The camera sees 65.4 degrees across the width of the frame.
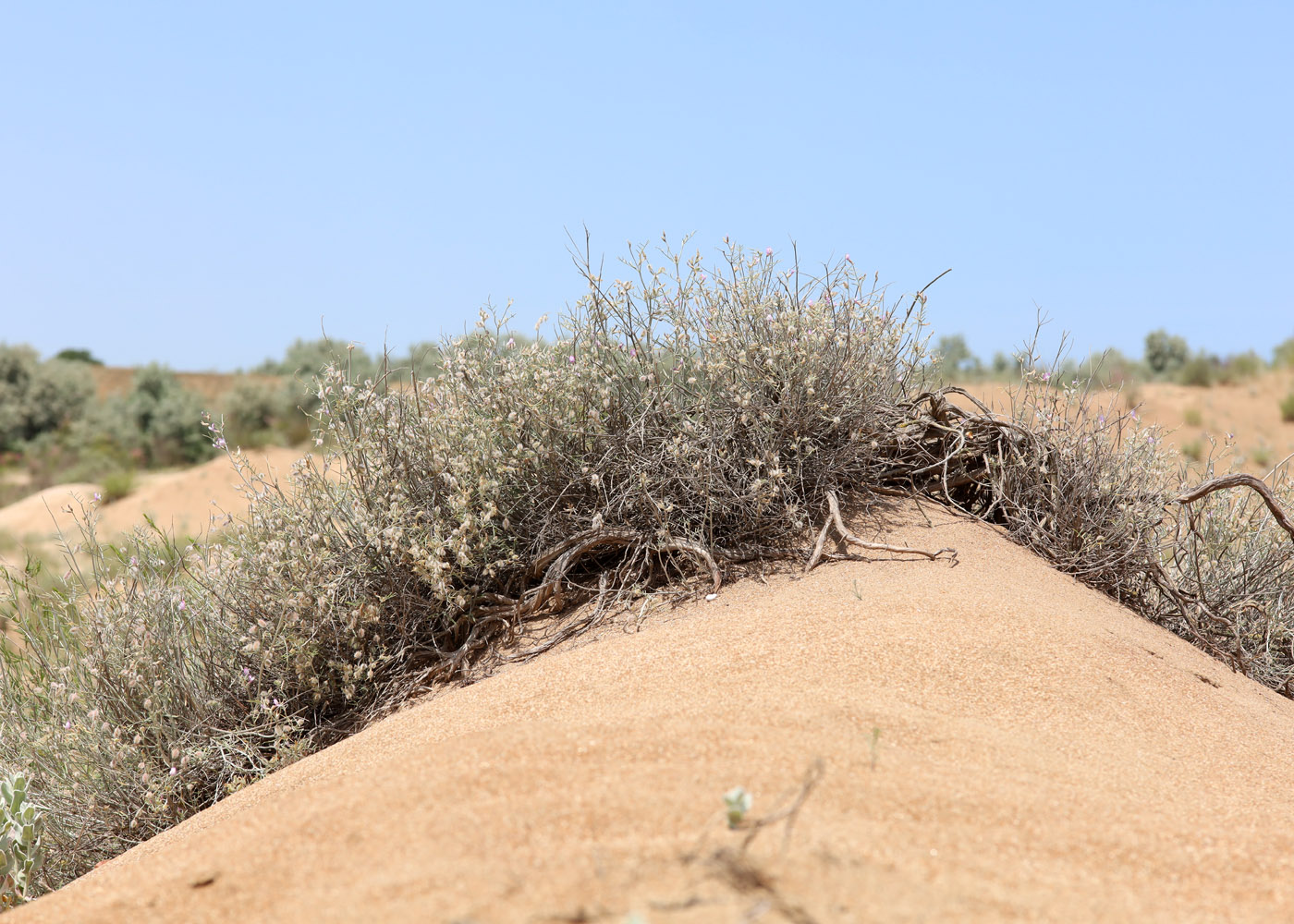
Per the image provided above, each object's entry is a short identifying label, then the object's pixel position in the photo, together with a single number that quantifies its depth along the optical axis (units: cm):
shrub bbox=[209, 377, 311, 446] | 2489
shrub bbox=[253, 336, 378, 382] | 2892
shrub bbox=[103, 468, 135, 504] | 1816
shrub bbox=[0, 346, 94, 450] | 2644
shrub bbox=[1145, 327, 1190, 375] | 2760
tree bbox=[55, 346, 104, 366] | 4394
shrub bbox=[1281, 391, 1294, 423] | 2059
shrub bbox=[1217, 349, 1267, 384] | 2305
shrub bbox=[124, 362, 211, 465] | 2417
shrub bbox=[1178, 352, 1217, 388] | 2303
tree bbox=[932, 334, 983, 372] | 2242
